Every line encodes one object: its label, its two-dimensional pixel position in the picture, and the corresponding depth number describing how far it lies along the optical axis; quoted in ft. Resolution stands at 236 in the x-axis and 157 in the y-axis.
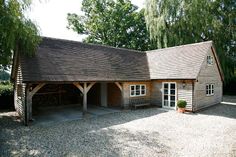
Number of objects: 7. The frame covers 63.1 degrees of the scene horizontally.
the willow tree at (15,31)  26.86
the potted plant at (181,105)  41.09
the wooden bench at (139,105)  45.91
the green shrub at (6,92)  48.55
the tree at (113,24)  99.76
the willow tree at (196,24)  67.15
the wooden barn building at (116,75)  34.45
